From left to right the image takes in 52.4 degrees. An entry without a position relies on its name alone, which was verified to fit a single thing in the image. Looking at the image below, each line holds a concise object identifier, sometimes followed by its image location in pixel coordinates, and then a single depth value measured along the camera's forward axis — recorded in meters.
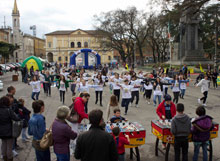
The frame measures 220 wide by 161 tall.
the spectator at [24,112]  6.52
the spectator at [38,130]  4.50
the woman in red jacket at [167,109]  6.67
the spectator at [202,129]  5.06
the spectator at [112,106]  7.45
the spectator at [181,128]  4.90
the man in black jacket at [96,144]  3.17
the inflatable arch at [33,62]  28.78
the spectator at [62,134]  4.17
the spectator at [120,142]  4.27
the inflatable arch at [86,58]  43.62
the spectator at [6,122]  5.00
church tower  86.38
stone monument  31.25
